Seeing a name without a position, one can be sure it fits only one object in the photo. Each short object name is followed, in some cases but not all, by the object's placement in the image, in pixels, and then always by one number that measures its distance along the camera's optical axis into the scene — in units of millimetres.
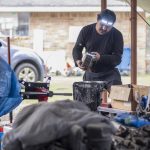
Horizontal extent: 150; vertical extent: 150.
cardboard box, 4828
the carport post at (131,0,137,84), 7059
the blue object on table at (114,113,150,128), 3912
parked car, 14227
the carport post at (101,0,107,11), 7903
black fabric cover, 2635
